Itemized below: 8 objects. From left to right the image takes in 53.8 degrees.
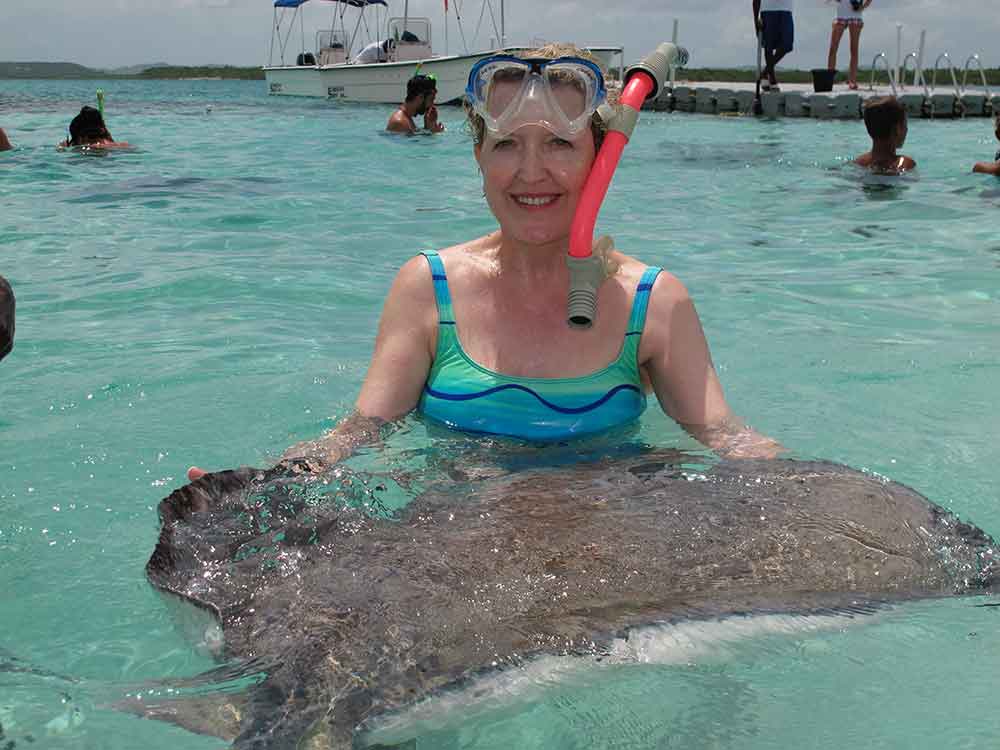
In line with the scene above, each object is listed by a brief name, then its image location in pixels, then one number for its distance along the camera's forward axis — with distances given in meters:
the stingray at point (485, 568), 1.86
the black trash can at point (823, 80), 20.66
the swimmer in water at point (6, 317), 2.36
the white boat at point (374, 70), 26.03
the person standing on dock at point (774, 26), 18.34
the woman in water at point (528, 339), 3.09
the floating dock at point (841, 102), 19.53
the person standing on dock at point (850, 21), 17.86
